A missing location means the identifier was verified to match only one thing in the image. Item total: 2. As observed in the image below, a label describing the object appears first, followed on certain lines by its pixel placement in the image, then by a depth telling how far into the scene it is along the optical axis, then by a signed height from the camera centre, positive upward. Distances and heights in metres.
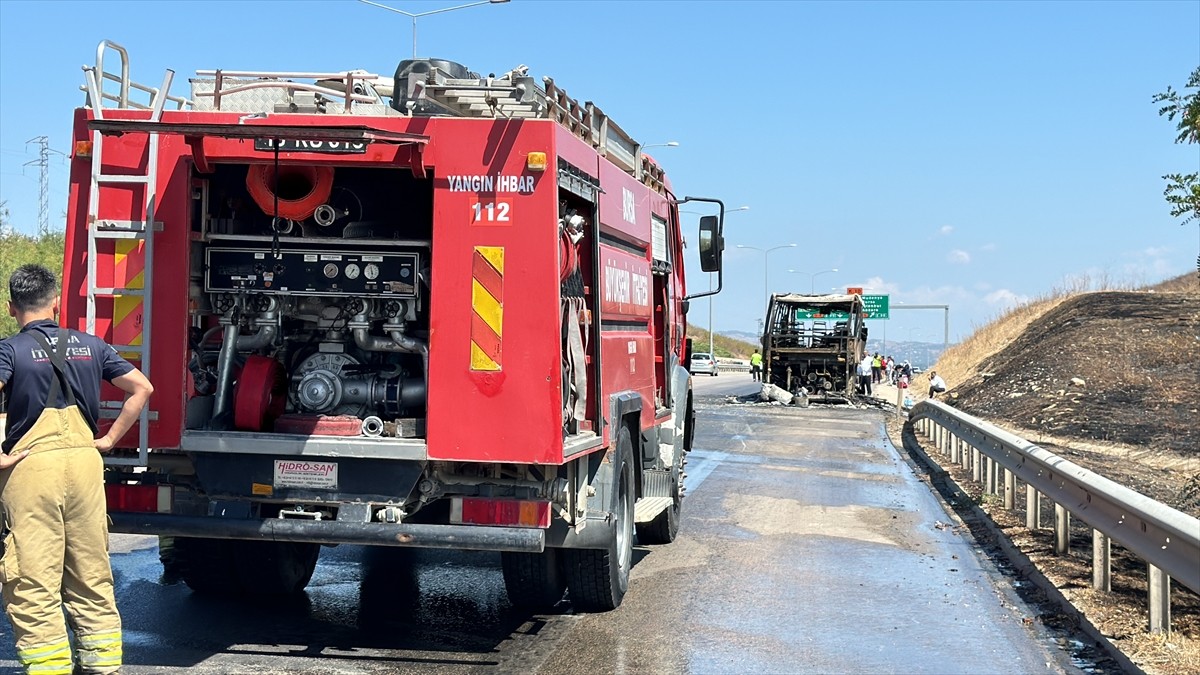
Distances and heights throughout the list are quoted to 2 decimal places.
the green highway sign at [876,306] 70.12 +4.16
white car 71.69 +0.83
